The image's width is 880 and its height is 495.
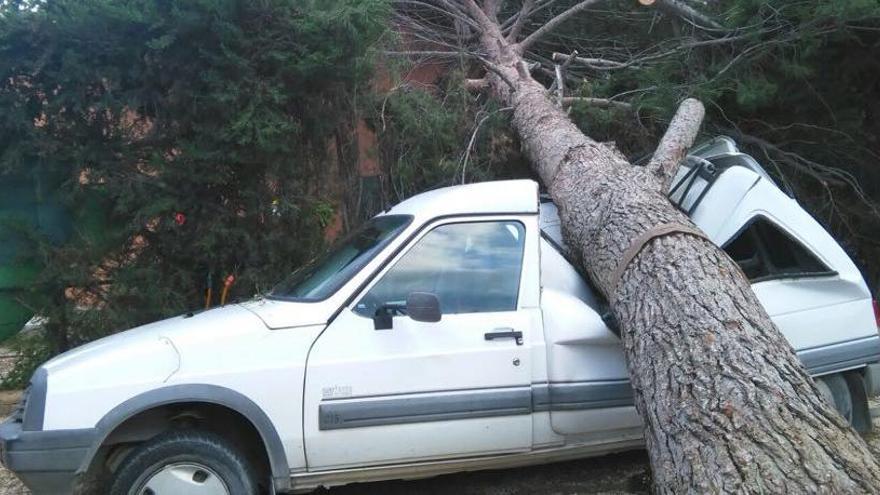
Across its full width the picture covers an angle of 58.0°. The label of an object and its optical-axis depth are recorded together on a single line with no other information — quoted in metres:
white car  4.02
